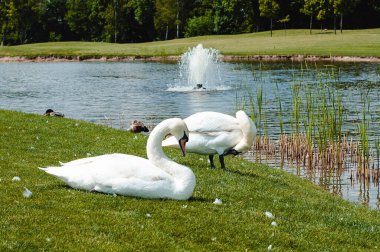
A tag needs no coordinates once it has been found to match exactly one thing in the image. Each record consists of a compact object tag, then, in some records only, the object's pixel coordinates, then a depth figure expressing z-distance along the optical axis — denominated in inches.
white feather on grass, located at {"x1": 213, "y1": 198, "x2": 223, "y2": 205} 487.7
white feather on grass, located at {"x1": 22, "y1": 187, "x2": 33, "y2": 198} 450.9
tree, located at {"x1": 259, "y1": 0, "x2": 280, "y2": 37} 4953.3
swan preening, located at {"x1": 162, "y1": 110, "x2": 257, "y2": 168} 625.3
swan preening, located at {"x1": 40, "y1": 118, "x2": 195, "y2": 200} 469.4
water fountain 2258.9
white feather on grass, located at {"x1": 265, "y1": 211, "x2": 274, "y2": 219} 459.8
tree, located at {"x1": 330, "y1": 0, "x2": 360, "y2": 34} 4399.6
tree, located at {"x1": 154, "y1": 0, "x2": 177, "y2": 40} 5570.9
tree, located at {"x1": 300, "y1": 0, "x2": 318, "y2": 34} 4680.1
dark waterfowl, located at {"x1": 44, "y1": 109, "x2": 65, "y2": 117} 1165.7
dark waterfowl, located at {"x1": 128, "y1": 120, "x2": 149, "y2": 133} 1070.4
